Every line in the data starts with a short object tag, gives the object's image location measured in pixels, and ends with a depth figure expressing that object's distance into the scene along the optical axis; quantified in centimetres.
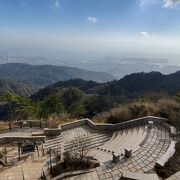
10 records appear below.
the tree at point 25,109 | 2572
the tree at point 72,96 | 4573
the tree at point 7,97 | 2281
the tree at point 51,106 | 2948
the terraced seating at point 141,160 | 846
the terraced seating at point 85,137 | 1273
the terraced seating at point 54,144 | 1229
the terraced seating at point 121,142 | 1042
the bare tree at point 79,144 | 1147
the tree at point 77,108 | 3146
